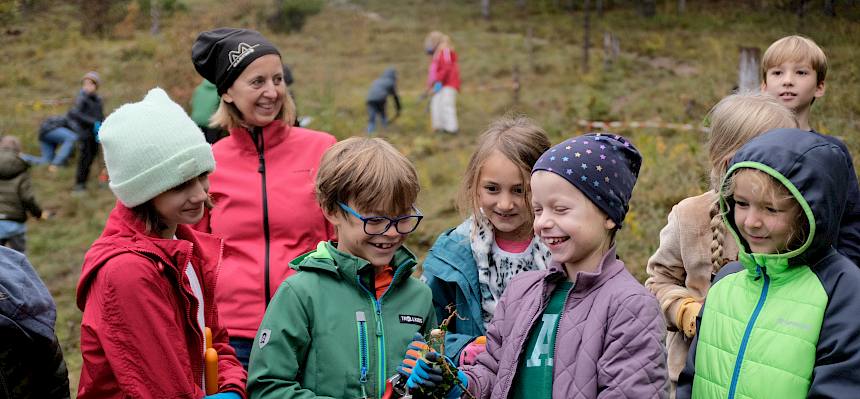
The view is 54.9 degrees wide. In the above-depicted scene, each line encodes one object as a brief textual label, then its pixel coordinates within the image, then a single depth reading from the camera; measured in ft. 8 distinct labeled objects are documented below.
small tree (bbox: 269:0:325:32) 98.52
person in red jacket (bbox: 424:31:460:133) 51.34
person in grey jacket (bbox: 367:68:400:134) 52.21
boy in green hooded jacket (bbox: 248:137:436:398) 8.93
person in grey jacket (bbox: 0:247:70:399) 7.48
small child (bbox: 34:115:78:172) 45.65
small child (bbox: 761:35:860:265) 13.00
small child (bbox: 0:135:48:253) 27.04
